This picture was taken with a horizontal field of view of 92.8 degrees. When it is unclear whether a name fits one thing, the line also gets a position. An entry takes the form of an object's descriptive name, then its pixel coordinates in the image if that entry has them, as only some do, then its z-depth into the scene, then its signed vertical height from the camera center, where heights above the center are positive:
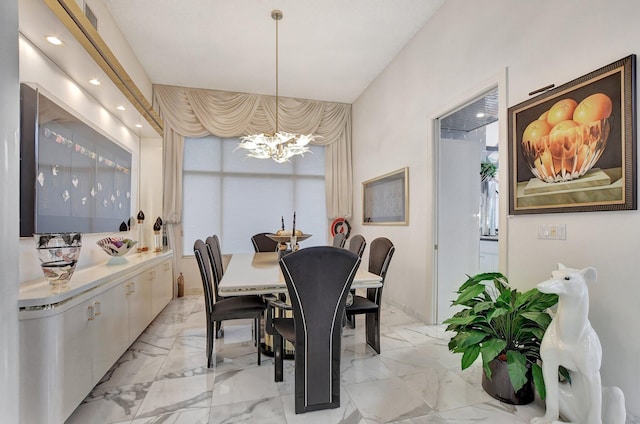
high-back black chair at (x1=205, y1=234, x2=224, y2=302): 2.51 -0.40
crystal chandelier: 3.19 +0.76
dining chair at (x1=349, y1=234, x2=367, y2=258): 2.85 -0.29
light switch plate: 1.93 -0.11
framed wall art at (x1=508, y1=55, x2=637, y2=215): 1.61 +0.42
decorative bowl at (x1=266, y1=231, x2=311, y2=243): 2.72 -0.20
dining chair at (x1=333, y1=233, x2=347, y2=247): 3.38 -0.29
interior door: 3.29 -0.03
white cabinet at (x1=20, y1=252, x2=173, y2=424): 1.42 -0.69
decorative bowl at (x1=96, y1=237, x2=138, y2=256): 2.64 -0.28
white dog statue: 1.50 -0.74
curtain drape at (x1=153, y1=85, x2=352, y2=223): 4.62 +1.48
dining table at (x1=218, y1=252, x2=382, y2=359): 1.92 -0.46
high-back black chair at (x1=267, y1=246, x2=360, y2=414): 1.62 -0.56
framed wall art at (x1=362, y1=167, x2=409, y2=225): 3.78 +0.22
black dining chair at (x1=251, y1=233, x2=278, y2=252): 4.23 -0.40
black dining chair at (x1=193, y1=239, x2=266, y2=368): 2.28 -0.72
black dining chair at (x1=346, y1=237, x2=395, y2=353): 2.46 -0.73
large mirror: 1.90 +0.32
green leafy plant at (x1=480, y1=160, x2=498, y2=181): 4.92 +0.73
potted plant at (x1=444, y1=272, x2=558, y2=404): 1.76 -0.75
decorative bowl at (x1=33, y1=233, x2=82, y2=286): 1.65 -0.23
